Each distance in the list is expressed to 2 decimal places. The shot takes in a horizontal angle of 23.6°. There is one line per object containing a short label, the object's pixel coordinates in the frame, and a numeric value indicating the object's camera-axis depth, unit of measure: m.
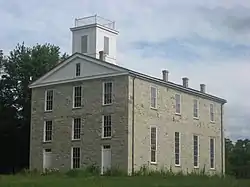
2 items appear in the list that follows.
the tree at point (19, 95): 63.97
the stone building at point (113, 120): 50.06
